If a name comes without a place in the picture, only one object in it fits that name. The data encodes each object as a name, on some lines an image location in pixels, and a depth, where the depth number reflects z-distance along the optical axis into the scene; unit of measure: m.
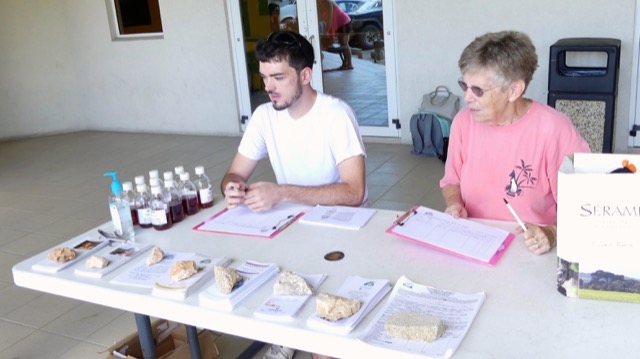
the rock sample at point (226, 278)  1.57
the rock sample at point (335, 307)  1.41
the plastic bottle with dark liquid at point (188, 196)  2.20
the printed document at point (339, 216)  1.99
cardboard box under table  2.26
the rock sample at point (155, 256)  1.81
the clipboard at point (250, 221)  2.01
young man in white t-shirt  2.26
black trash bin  4.53
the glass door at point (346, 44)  5.92
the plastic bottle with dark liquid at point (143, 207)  2.09
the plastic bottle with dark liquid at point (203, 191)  2.26
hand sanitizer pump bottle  2.05
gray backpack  5.32
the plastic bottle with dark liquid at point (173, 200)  2.12
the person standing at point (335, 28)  6.08
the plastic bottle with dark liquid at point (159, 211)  2.07
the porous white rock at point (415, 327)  1.30
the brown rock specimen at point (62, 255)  1.87
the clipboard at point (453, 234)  1.68
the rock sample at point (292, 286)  1.55
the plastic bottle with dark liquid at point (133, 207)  2.12
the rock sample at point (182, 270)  1.67
